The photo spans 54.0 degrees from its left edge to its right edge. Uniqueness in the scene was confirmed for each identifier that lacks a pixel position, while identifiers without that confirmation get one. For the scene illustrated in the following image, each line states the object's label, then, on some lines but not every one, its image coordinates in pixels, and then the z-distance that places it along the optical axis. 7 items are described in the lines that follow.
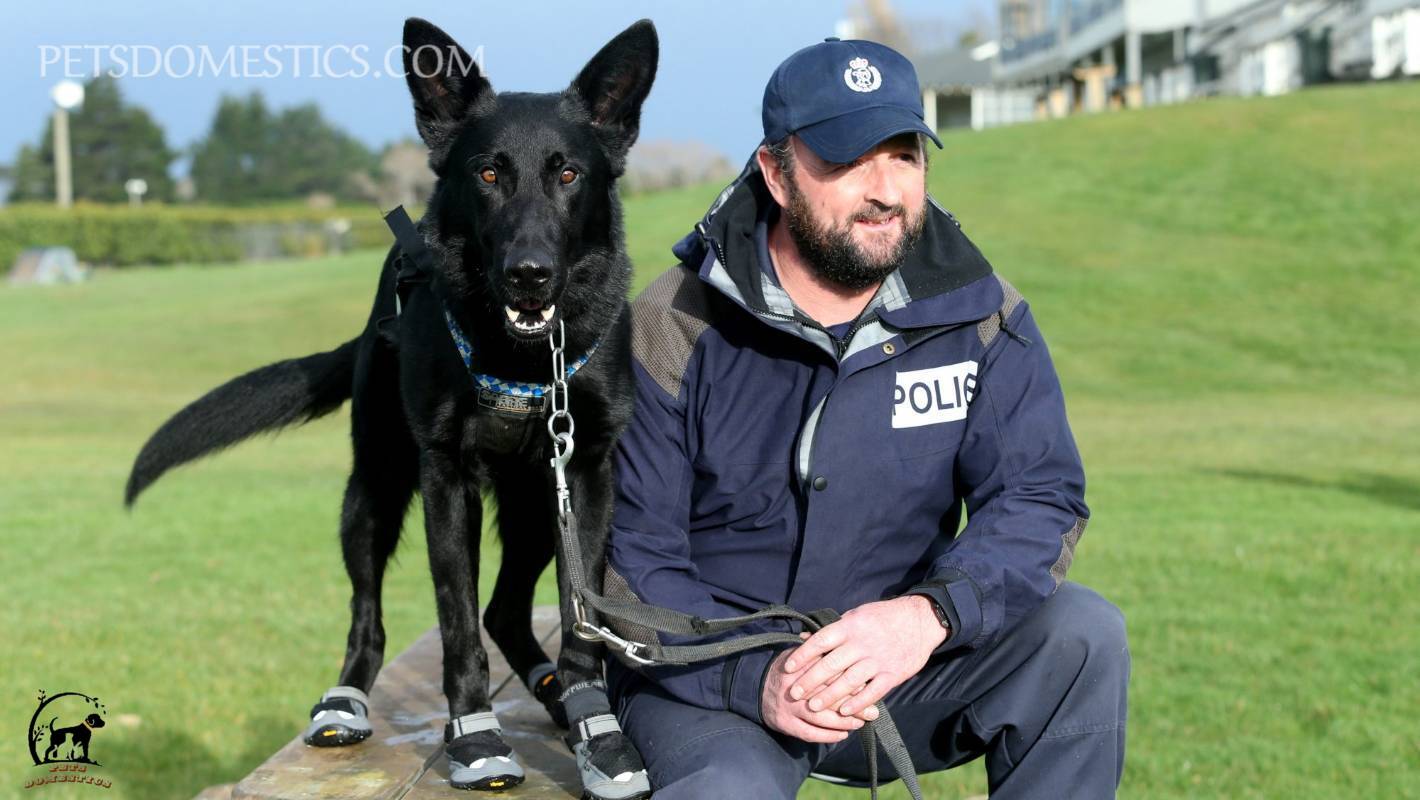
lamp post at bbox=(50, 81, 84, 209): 35.09
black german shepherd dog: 2.44
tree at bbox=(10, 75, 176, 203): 59.78
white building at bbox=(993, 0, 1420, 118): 33.25
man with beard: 2.36
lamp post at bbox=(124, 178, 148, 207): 58.32
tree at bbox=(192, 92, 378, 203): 68.44
